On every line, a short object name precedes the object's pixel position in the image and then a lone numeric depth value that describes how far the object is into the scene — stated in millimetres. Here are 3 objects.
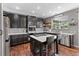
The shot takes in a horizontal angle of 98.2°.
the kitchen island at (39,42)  2295
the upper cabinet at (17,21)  2178
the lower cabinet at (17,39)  2217
